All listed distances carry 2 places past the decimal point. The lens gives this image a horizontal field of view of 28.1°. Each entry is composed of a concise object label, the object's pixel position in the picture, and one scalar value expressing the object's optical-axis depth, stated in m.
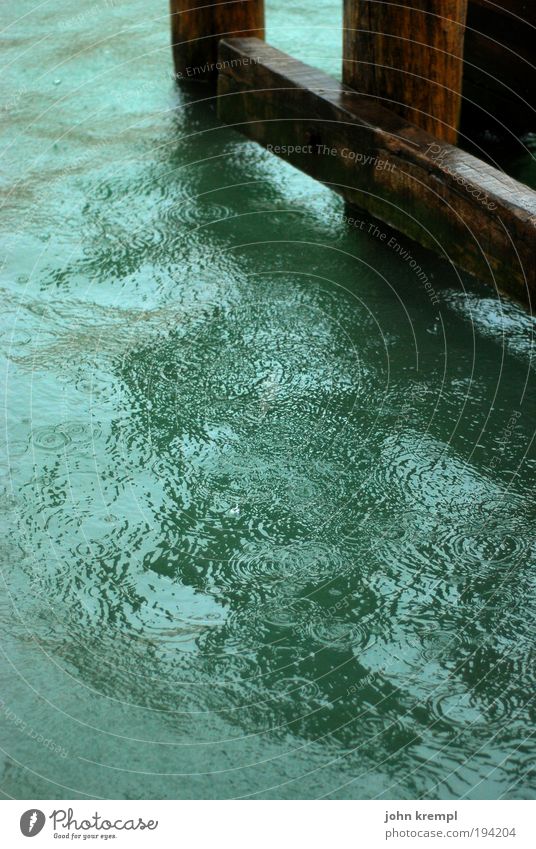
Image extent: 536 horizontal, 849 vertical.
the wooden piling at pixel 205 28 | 5.28
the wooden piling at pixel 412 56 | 3.67
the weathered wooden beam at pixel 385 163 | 3.24
